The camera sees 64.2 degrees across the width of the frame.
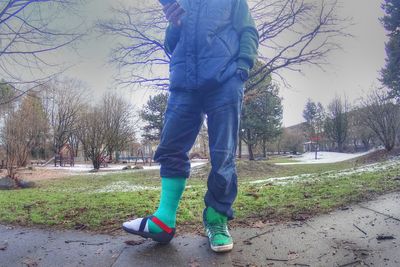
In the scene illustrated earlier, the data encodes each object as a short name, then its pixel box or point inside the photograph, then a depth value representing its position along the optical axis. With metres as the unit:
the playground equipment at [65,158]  27.35
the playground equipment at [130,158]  45.57
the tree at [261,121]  32.69
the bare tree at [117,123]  31.06
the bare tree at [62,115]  37.81
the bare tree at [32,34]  5.10
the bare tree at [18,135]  12.62
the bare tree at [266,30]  9.87
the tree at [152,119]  43.62
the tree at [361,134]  42.69
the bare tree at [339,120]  49.21
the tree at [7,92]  6.18
